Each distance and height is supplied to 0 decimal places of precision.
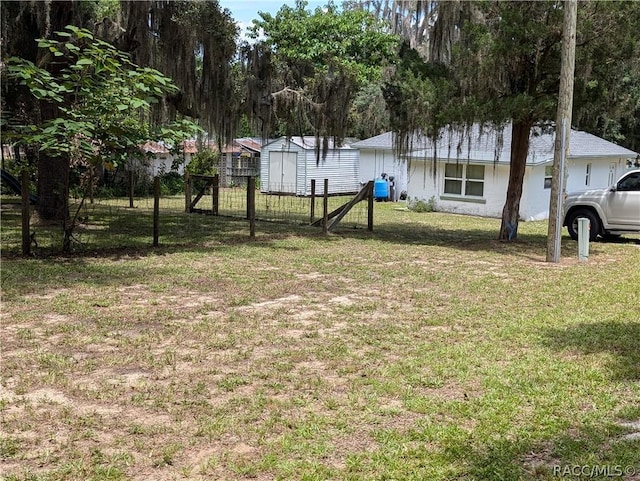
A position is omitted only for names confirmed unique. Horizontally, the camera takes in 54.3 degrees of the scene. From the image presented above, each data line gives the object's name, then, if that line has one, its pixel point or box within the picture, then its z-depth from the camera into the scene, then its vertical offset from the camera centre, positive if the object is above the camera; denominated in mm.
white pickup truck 14070 -210
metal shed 28172 +1112
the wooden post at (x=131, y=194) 20250 -204
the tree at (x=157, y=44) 12320 +3057
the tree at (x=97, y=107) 8469 +1145
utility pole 10312 +1223
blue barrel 26348 +182
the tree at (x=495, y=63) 11195 +2539
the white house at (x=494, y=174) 20031 +794
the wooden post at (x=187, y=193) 18308 -101
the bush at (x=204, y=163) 30156 +1315
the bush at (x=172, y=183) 29062 +292
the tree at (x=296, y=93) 14984 +2449
